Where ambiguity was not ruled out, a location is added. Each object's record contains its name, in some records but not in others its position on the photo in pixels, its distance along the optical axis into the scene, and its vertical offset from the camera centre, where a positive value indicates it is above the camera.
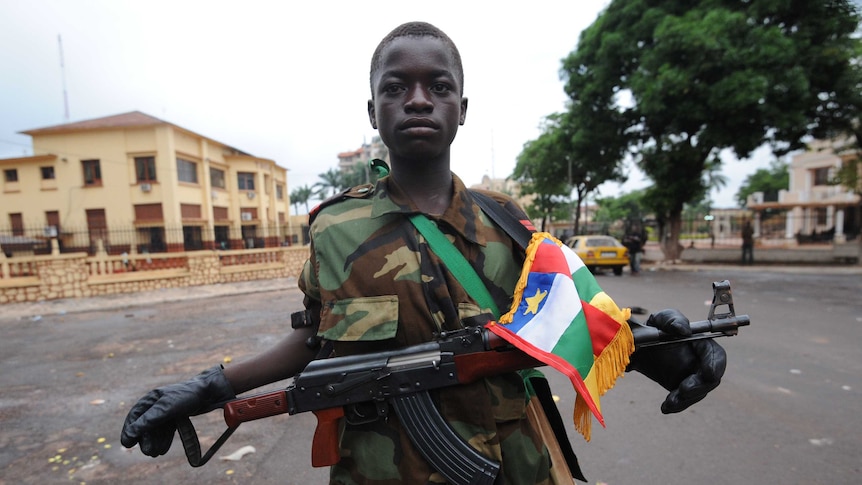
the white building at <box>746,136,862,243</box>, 28.53 +0.45
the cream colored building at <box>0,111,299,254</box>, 22.14 +2.83
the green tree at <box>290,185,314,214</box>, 66.88 +5.25
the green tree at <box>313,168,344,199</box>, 55.62 +6.08
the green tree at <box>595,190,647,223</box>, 43.89 +0.75
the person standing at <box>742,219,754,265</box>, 15.05 -1.16
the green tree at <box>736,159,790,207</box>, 50.00 +3.37
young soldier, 1.04 -0.18
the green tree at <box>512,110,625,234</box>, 14.84 +2.42
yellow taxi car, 12.16 -1.07
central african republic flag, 1.00 -0.27
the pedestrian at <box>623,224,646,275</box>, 13.02 -1.12
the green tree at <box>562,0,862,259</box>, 10.59 +3.76
